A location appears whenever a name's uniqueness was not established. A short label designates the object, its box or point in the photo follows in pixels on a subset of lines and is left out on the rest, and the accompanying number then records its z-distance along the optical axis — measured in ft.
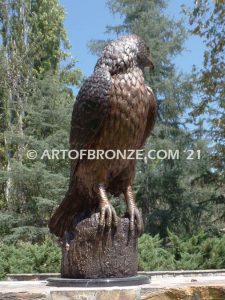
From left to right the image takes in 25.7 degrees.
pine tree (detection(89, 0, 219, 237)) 50.06
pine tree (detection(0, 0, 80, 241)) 49.32
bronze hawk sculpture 14.64
